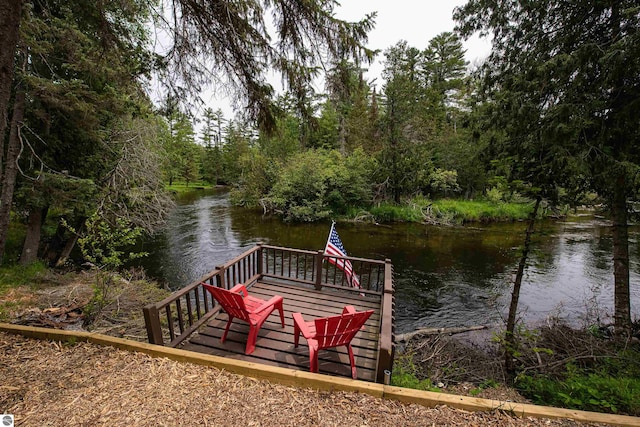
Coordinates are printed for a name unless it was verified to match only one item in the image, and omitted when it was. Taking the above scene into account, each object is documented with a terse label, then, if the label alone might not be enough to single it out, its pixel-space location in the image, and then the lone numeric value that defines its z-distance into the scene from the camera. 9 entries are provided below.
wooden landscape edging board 1.94
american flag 4.97
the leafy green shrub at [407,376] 3.13
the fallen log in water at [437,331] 5.08
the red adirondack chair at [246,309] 3.03
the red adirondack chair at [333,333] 2.69
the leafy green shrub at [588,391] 2.47
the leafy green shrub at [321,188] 16.34
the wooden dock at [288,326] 2.88
